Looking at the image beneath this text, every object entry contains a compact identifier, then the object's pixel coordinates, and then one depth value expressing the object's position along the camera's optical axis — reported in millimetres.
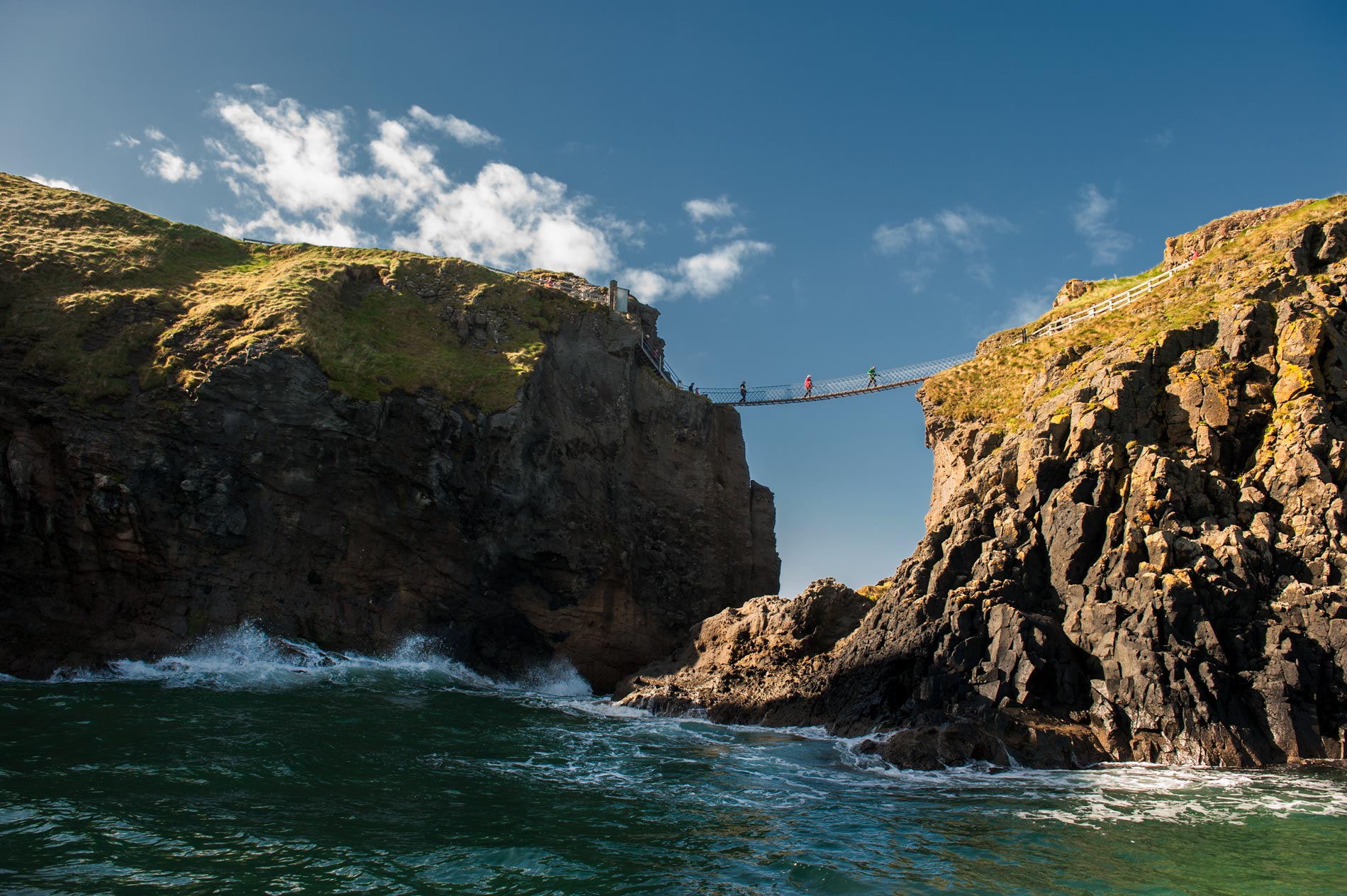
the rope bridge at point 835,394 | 44062
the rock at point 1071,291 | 45594
